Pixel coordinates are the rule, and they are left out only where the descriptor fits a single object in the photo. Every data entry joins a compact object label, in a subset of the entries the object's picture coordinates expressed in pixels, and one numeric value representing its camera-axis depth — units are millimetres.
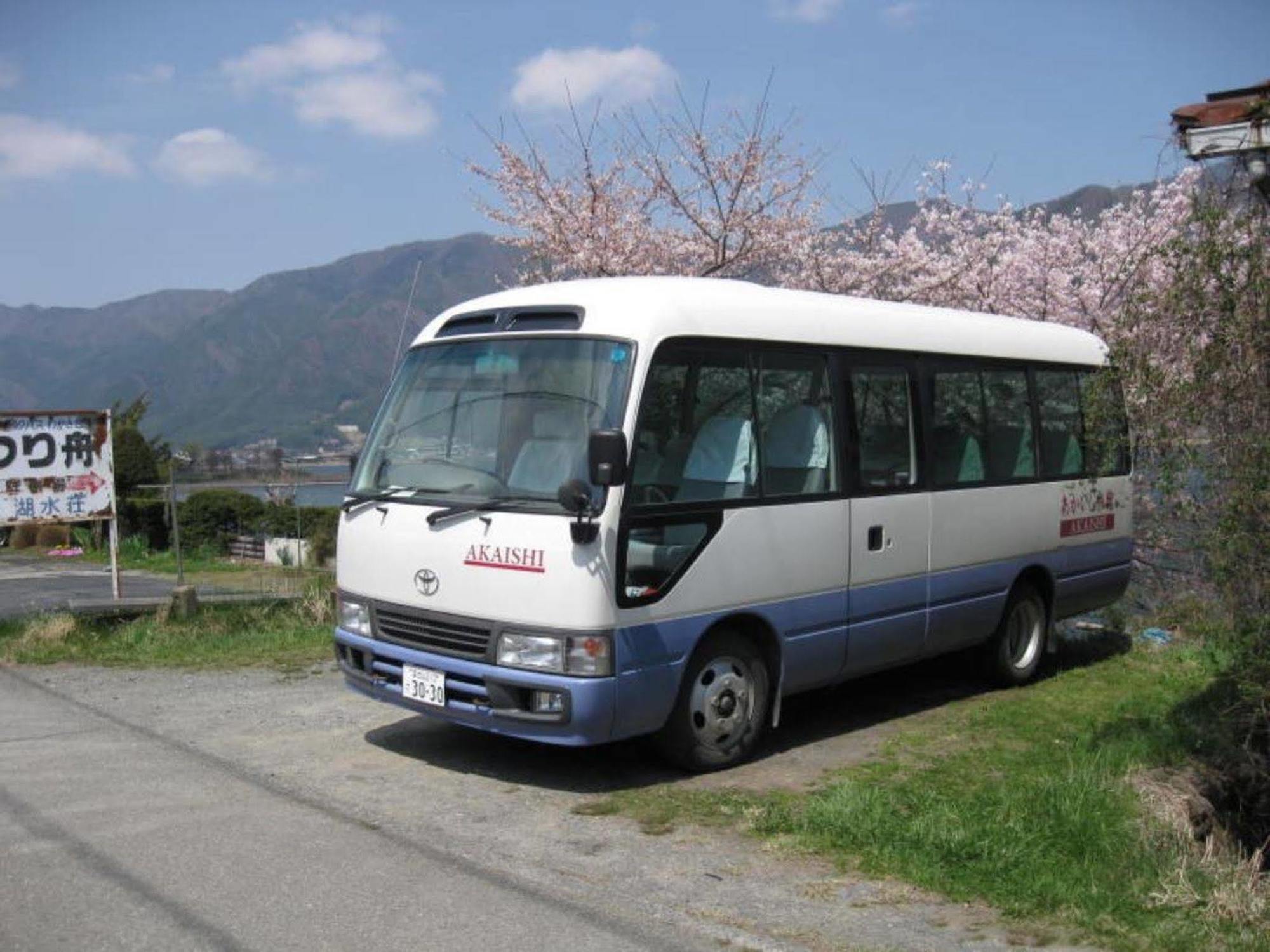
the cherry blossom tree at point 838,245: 18078
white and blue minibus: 6410
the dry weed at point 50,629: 10805
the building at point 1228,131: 7754
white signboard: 11875
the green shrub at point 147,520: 36906
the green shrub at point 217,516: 38438
